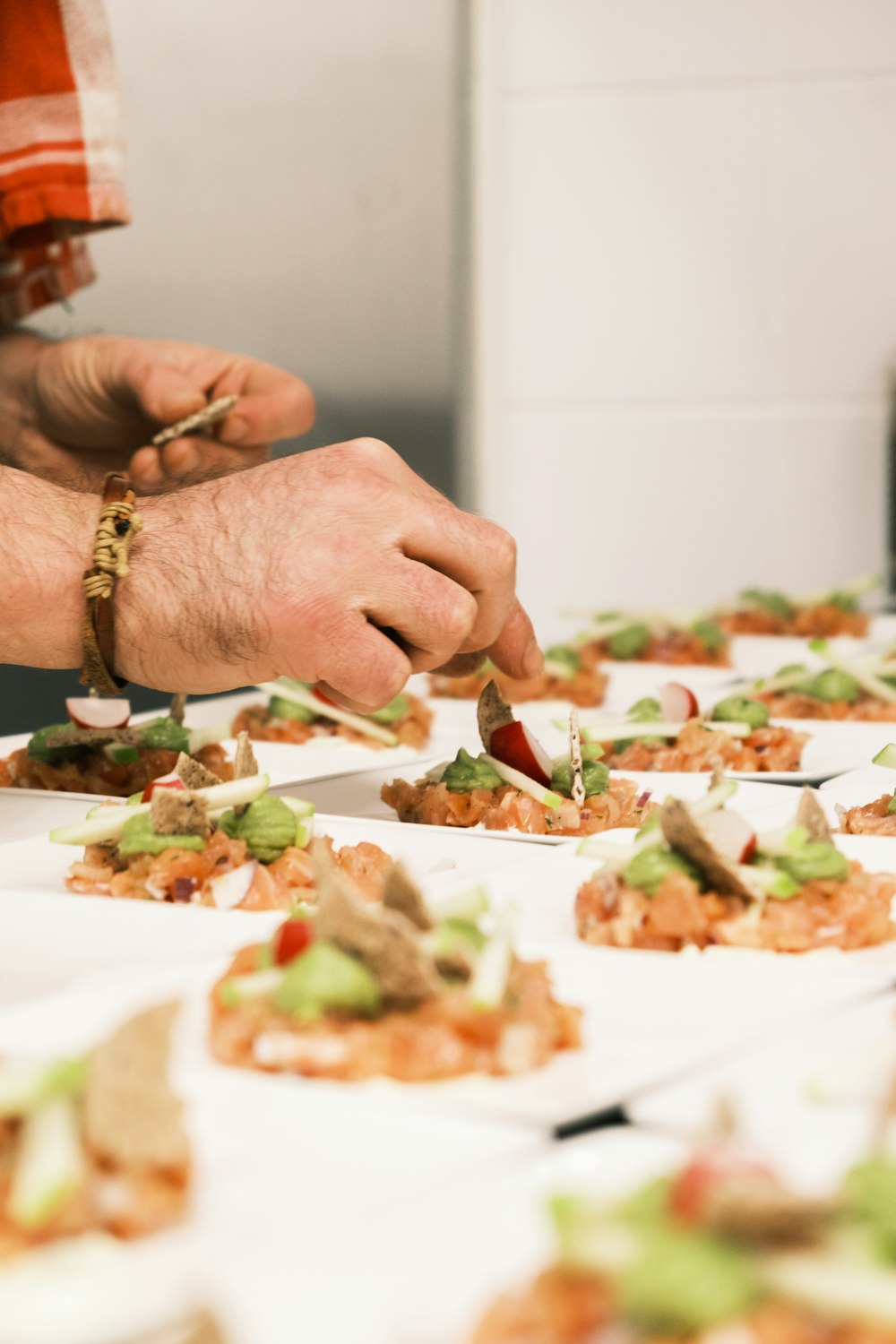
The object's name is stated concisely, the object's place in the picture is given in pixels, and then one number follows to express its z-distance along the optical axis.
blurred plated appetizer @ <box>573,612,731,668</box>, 1.53
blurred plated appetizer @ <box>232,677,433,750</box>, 1.29
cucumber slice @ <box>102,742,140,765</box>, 1.18
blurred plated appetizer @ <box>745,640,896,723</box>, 1.33
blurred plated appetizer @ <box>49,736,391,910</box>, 1.02
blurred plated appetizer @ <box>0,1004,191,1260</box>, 0.71
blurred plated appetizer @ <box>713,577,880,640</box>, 1.71
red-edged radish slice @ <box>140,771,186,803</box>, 1.05
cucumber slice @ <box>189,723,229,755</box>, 1.20
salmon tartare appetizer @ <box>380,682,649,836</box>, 1.11
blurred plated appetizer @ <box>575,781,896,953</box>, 0.96
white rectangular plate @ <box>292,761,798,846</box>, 1.11
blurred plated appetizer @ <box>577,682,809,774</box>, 1.21
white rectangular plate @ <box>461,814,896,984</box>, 0.93
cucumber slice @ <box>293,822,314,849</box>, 1.04
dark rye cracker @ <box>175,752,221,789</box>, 1.05
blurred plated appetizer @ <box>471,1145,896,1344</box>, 0.61
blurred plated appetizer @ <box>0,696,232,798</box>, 1.19
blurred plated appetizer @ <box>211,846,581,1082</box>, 0.87
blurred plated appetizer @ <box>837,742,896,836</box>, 1.08
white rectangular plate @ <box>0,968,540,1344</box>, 0.63
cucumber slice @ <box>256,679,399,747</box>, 1.28
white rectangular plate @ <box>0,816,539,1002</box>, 0.97
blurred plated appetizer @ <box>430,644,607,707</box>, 1.40
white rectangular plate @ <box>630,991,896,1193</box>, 0.78
